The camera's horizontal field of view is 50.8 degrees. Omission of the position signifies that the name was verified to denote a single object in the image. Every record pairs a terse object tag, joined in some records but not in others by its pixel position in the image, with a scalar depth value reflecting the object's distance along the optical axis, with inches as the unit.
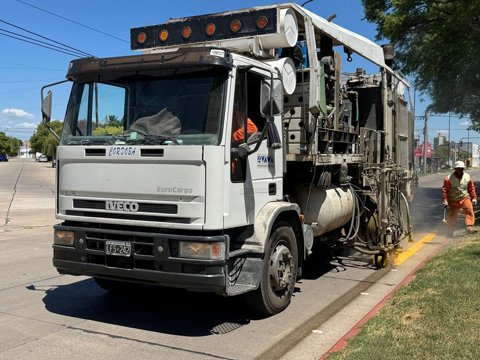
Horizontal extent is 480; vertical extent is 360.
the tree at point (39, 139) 4093.8
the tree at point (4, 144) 5585.6
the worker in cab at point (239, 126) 194.4
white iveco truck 186.9
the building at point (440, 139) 3159.0
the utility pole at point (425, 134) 1985.1
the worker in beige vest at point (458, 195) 441.4
